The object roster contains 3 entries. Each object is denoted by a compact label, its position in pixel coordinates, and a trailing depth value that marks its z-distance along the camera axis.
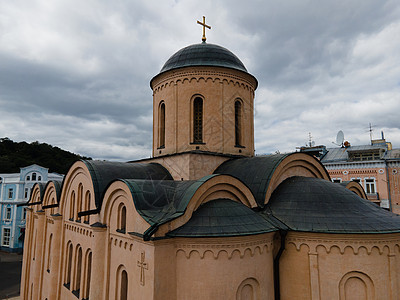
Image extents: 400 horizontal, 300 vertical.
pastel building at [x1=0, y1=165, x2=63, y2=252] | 30.12
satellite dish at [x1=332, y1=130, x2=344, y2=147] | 32.40
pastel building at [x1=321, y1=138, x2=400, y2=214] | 24.86
